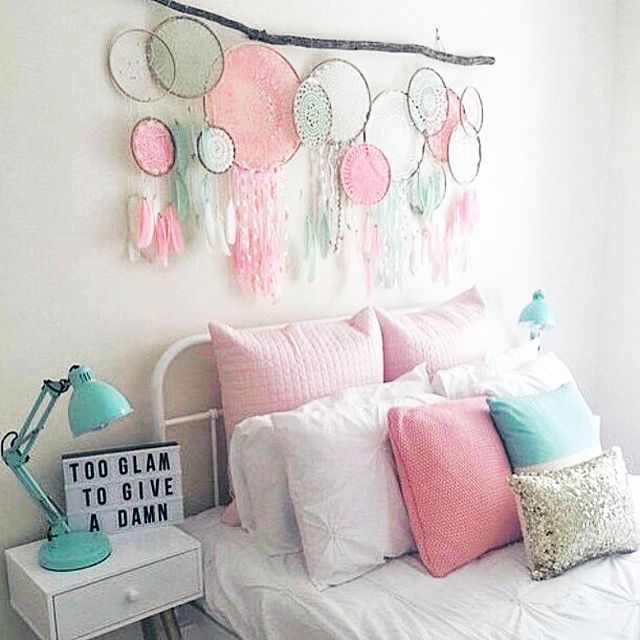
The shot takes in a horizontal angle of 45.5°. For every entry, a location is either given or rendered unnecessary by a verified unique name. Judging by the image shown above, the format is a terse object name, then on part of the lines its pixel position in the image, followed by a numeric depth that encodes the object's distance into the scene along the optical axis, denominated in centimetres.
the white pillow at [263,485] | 181
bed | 151
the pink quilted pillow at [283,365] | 196
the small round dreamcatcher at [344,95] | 225
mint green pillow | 188
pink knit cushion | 174
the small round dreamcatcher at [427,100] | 247
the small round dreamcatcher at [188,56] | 192
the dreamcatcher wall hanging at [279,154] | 194
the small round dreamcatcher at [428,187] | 252
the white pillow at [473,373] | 212
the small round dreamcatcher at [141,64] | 187
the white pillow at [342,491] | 170
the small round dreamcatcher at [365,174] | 232
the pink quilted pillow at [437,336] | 228
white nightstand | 158
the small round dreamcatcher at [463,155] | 261
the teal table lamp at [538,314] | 276
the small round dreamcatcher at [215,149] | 200
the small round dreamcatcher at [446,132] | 256
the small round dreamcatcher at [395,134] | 238
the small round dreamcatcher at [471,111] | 263
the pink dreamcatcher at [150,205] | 192
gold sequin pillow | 171
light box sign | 181
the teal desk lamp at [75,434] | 152
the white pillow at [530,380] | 210
